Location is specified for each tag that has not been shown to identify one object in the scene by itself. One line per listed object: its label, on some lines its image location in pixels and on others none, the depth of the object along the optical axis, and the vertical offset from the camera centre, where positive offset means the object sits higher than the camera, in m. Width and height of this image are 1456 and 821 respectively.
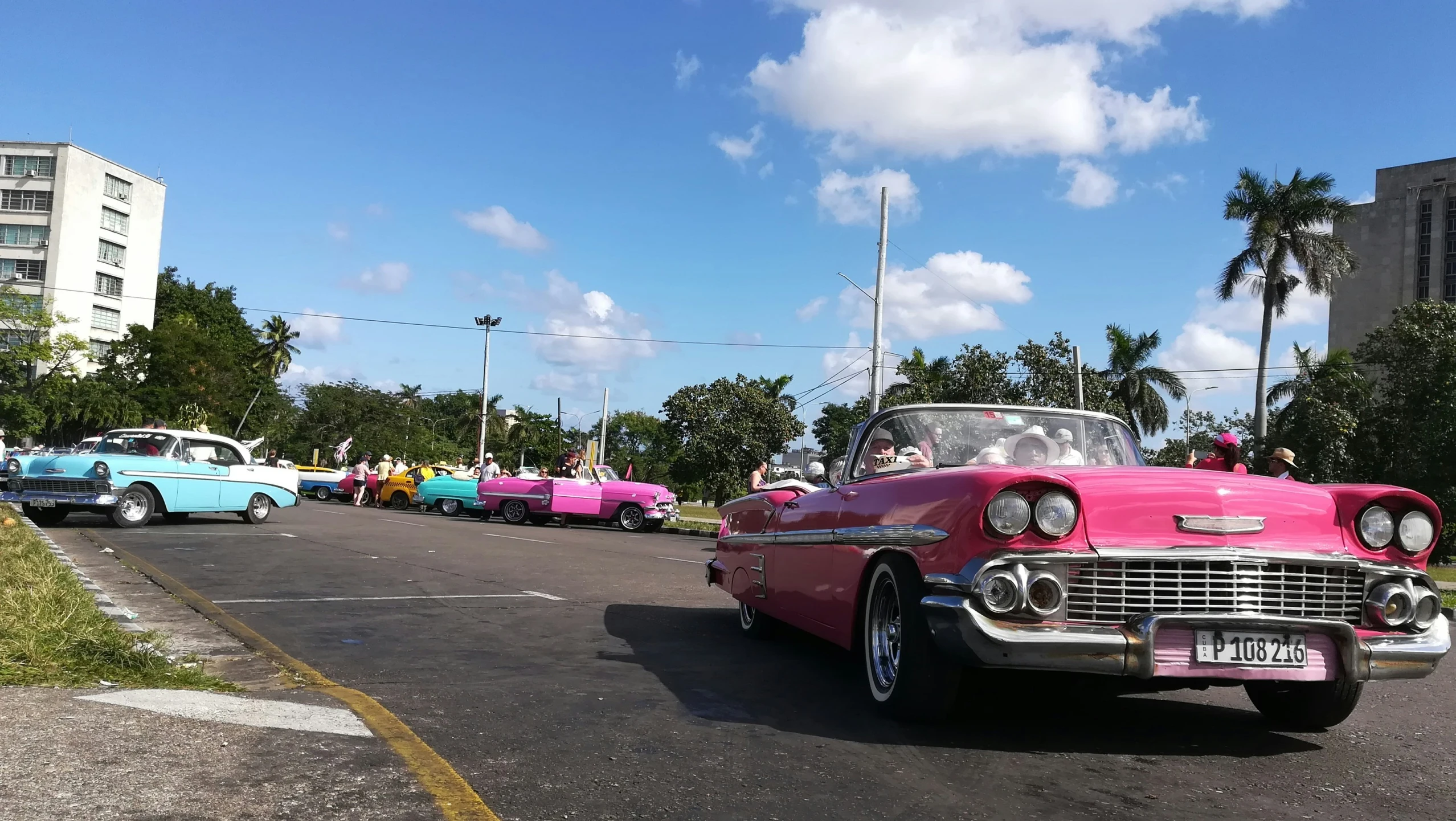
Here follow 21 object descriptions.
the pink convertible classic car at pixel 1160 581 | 4.17 -0.32
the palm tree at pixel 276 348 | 82.56 +7.05
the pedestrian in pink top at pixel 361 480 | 33.25 -0.88
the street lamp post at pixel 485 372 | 53.09 +4.09
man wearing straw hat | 8.28 +0.30
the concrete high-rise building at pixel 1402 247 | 75.75 +17.65
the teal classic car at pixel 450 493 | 29.38 -0.99
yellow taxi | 32.70 -1.05
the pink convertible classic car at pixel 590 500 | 25.06 -0.83
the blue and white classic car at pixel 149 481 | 16.52 -0.67
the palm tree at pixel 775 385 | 50.41 +3.91
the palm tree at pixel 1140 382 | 50.69 +5.08
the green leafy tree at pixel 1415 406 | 22.41 +2.25
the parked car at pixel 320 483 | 37.25 -1.16
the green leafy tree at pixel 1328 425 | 26.30 +1.87
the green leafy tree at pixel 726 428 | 41.59 +1.61
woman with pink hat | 7.82 +0.32
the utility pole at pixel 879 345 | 27.89 +3.42
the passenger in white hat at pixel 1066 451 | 6.09 +0.22
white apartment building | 68.31 +12.04
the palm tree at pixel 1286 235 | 38.00 +9.05
